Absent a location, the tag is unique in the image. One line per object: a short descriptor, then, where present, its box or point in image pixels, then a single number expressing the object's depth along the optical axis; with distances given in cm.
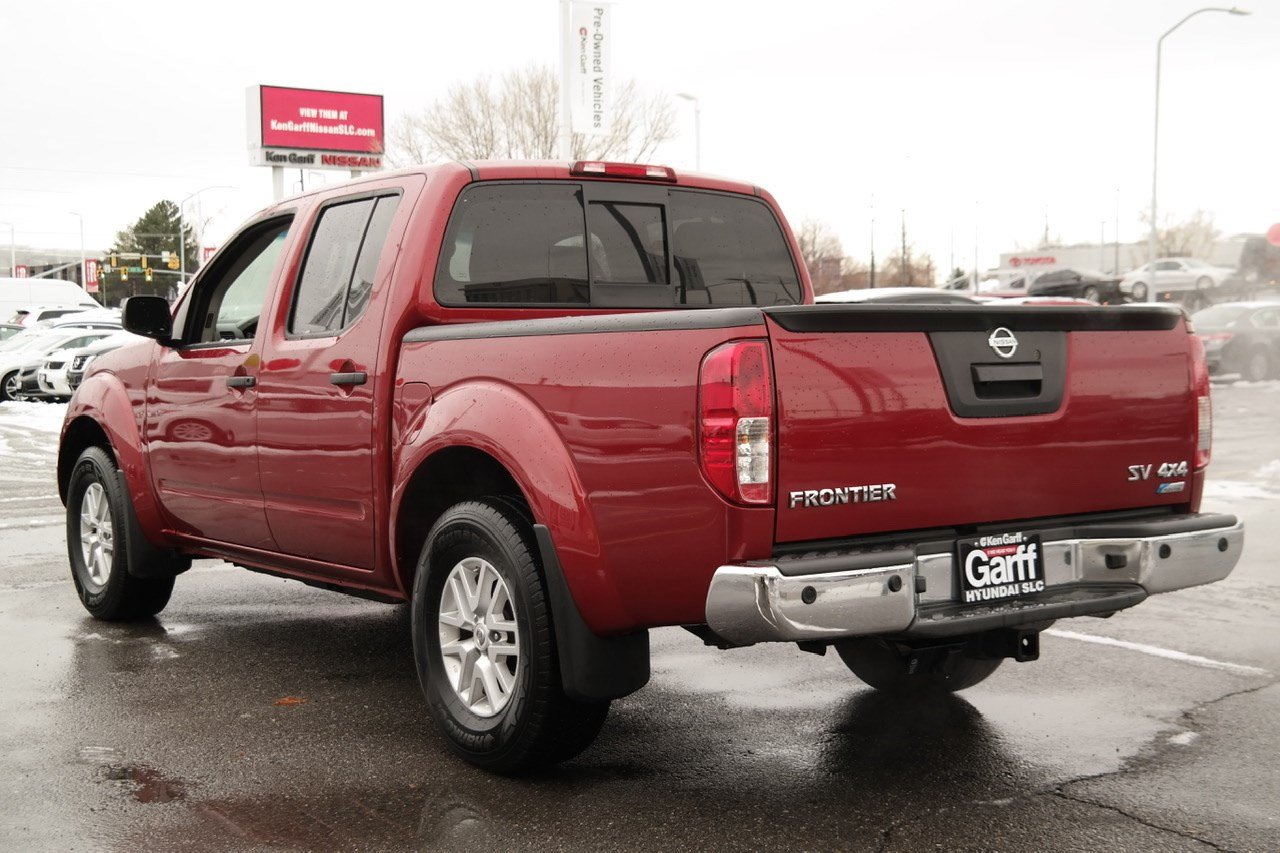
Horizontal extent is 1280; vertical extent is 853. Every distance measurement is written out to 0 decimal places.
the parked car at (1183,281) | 5025
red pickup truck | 361
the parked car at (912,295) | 1931
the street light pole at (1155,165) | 3544
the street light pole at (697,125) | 3969
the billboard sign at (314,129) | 5400
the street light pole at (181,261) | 7525
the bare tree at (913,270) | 8169
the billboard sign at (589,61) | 2319
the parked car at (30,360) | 2698
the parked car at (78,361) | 2580
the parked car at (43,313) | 4050
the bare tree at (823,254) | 6481
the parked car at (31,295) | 4716
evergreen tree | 12094
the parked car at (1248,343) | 2648
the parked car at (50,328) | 2836
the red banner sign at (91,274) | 10862
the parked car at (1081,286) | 4847
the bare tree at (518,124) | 4769
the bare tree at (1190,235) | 9944
